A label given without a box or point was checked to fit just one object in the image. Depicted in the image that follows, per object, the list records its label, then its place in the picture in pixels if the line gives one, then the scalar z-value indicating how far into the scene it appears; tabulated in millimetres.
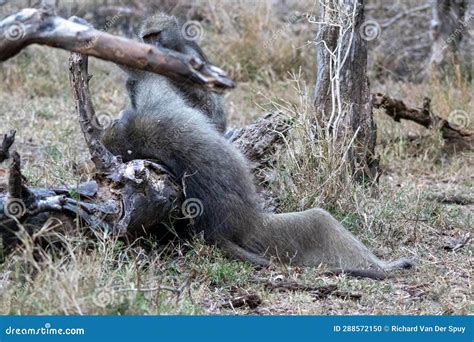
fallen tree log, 7906
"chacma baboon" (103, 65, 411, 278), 9234
